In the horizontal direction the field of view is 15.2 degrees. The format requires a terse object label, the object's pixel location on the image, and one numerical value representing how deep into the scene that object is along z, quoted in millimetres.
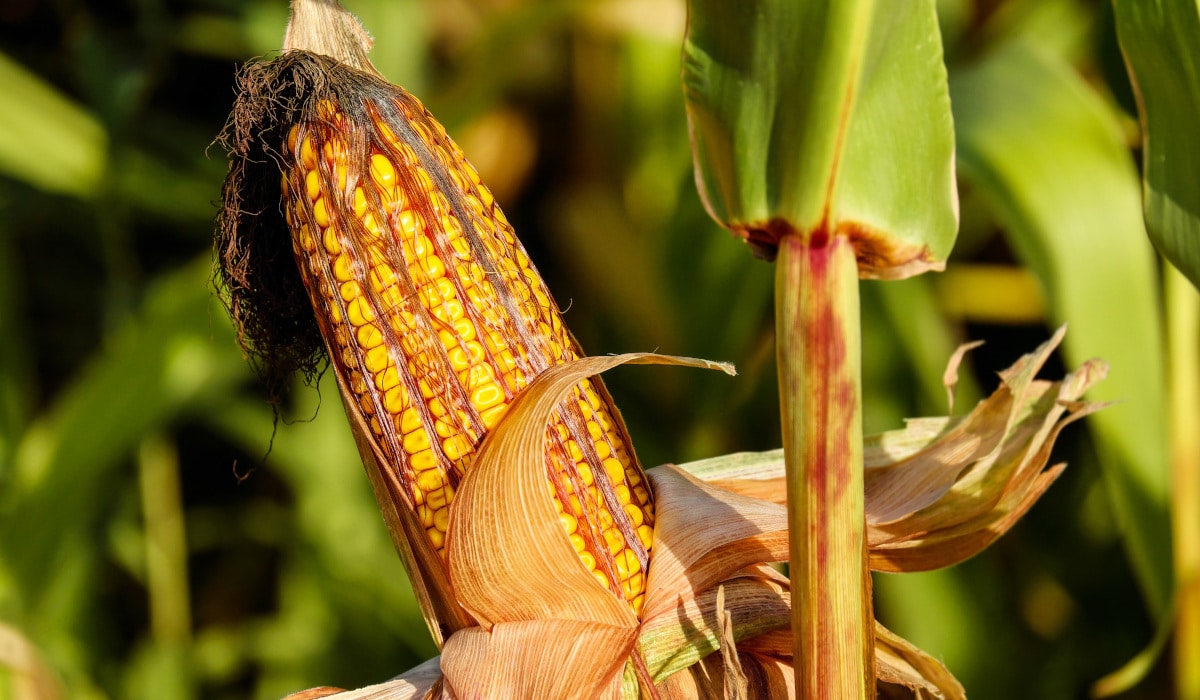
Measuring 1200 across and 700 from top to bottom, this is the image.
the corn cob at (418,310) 947
